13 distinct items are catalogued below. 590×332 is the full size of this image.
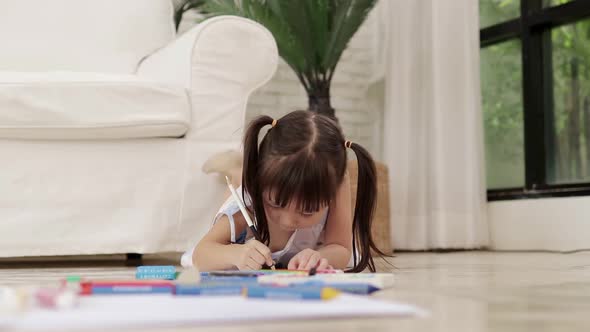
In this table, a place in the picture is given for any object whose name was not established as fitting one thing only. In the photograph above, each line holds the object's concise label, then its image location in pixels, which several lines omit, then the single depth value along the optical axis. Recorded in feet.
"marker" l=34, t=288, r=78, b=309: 5.54
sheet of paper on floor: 5.16
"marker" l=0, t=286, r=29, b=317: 5.50
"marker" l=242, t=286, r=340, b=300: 5.91
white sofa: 10.15
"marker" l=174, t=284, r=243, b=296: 6.08
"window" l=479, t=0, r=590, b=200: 13.30
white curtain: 13.91
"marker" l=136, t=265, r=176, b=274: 7.53
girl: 7.86
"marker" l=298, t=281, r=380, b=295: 6.43
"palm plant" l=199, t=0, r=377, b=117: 13.26
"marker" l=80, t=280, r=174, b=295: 6.15
